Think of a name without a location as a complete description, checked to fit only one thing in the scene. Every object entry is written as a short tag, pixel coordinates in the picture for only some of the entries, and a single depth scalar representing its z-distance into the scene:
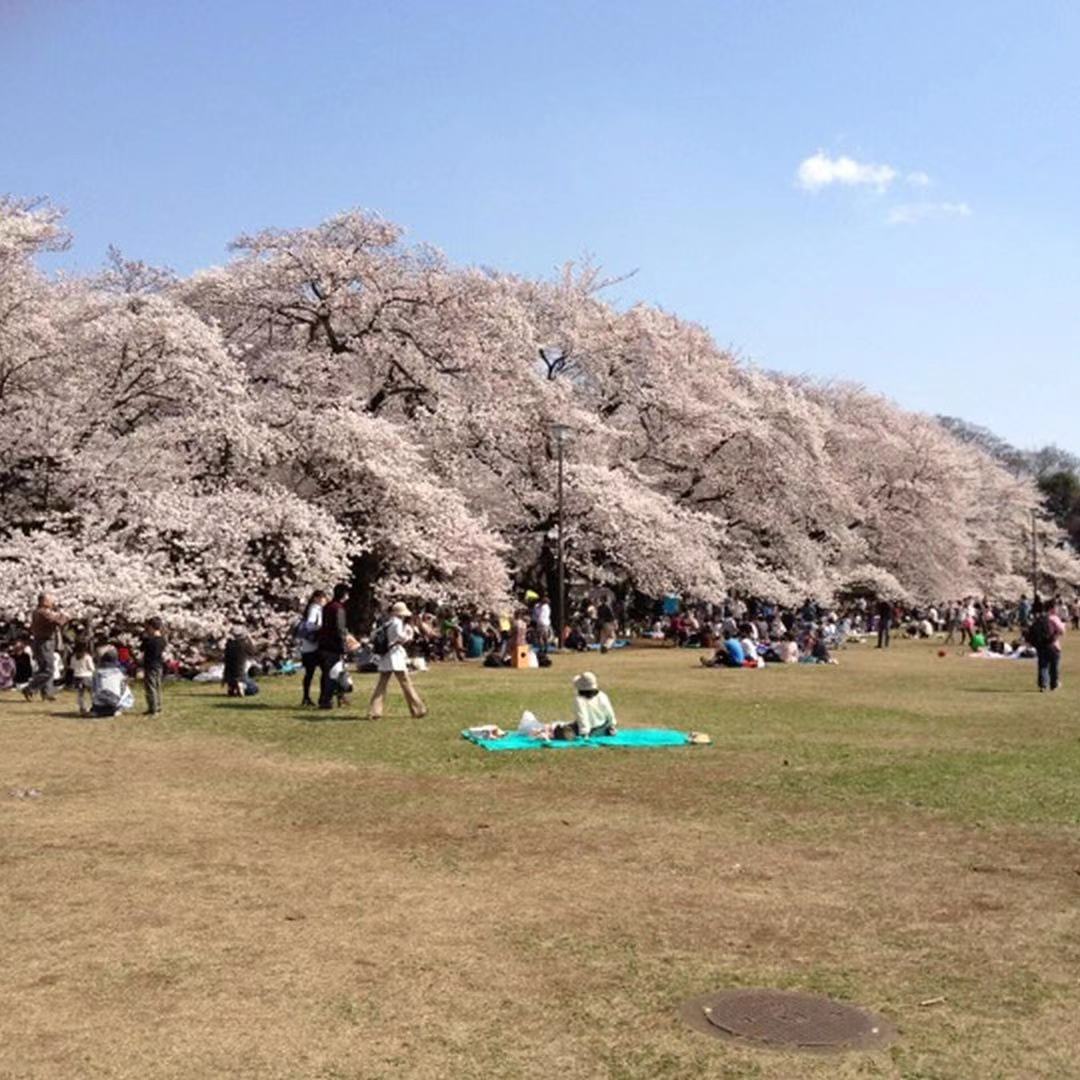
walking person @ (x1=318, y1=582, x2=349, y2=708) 18.92
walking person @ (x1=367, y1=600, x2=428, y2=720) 17.38
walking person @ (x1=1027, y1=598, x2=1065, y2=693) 23.34
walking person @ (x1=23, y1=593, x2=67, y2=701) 20.16
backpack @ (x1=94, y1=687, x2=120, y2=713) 17.86
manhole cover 5.55
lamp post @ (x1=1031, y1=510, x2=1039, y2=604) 69.69
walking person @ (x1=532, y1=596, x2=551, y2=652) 33.63
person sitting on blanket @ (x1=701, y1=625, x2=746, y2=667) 29.41
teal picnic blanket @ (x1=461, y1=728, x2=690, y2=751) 14.88
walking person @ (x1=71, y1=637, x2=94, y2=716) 18.38
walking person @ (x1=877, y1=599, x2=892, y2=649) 41.19
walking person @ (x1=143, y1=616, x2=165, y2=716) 18.25
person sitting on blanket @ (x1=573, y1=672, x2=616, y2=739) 15.41
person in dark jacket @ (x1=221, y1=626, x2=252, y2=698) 21.12
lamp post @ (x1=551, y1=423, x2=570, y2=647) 33.03
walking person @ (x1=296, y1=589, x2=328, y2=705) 19.45
